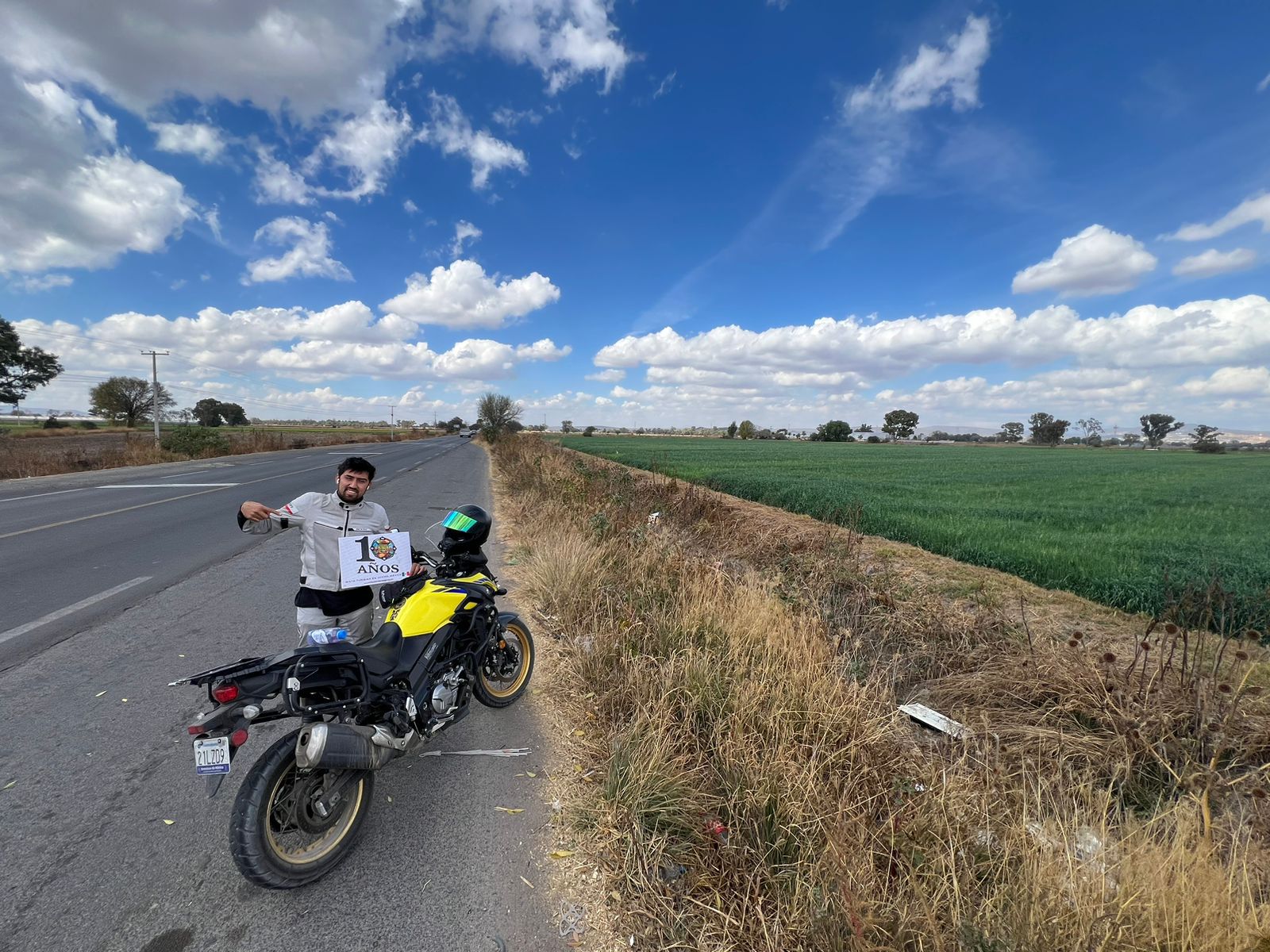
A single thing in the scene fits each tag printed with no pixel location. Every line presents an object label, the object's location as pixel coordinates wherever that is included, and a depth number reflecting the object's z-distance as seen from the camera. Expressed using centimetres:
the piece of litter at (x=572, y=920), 190
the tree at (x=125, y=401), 6469
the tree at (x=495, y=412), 5919
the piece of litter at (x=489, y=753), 300
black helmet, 338
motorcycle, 190
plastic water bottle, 223
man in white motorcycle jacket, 306
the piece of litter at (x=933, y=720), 316
